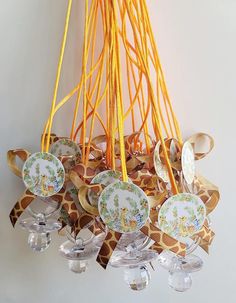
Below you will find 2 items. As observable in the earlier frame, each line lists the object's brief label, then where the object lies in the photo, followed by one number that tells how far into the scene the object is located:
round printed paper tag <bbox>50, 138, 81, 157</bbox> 0.76
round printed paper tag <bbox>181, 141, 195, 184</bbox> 0.68
